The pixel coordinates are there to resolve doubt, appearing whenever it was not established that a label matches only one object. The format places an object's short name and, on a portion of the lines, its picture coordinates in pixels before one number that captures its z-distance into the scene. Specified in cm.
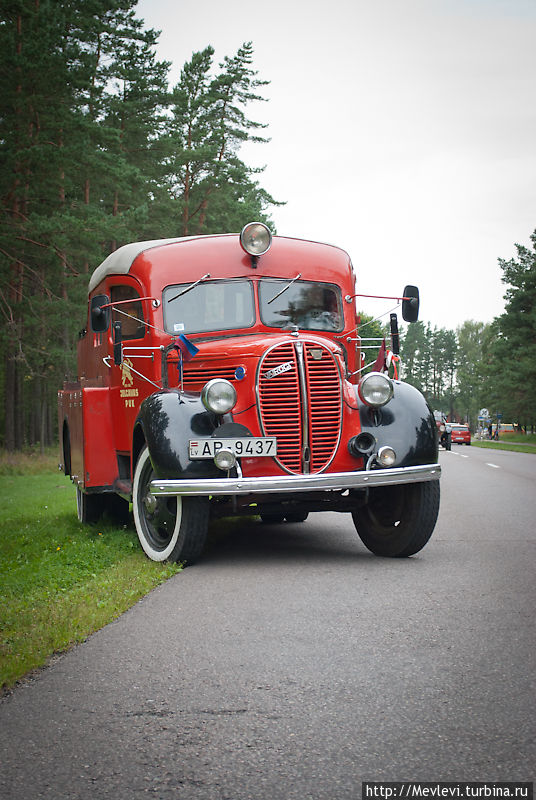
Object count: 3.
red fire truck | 707
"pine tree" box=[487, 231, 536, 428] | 5797
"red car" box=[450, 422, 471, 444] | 6059
